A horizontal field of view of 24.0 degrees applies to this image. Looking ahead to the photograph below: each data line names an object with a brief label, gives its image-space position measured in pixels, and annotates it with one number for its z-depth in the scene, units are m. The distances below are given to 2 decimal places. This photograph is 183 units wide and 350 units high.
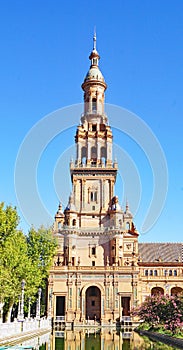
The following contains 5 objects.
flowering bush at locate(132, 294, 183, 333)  38.41
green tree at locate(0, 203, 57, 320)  38.38
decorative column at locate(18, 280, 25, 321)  37.00
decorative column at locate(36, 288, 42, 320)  50.88
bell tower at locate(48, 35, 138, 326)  65.12
